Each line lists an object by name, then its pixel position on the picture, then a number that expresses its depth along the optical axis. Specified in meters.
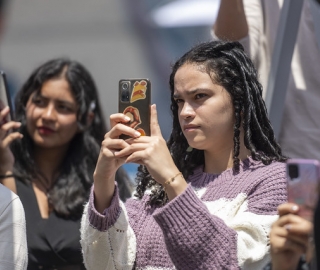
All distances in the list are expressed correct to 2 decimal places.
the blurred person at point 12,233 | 4.90
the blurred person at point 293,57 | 6.10
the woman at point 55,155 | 7.12
